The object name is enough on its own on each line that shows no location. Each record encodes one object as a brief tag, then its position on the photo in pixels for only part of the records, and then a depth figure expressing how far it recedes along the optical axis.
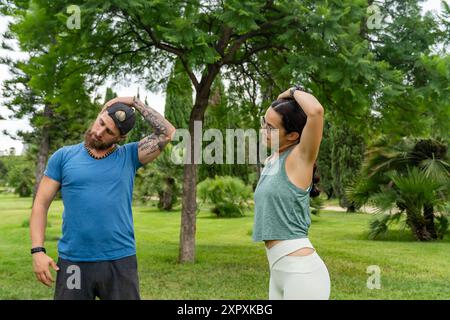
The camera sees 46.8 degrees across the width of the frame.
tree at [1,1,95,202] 7.62
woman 2.51
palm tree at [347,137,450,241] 12.52
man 2.85
